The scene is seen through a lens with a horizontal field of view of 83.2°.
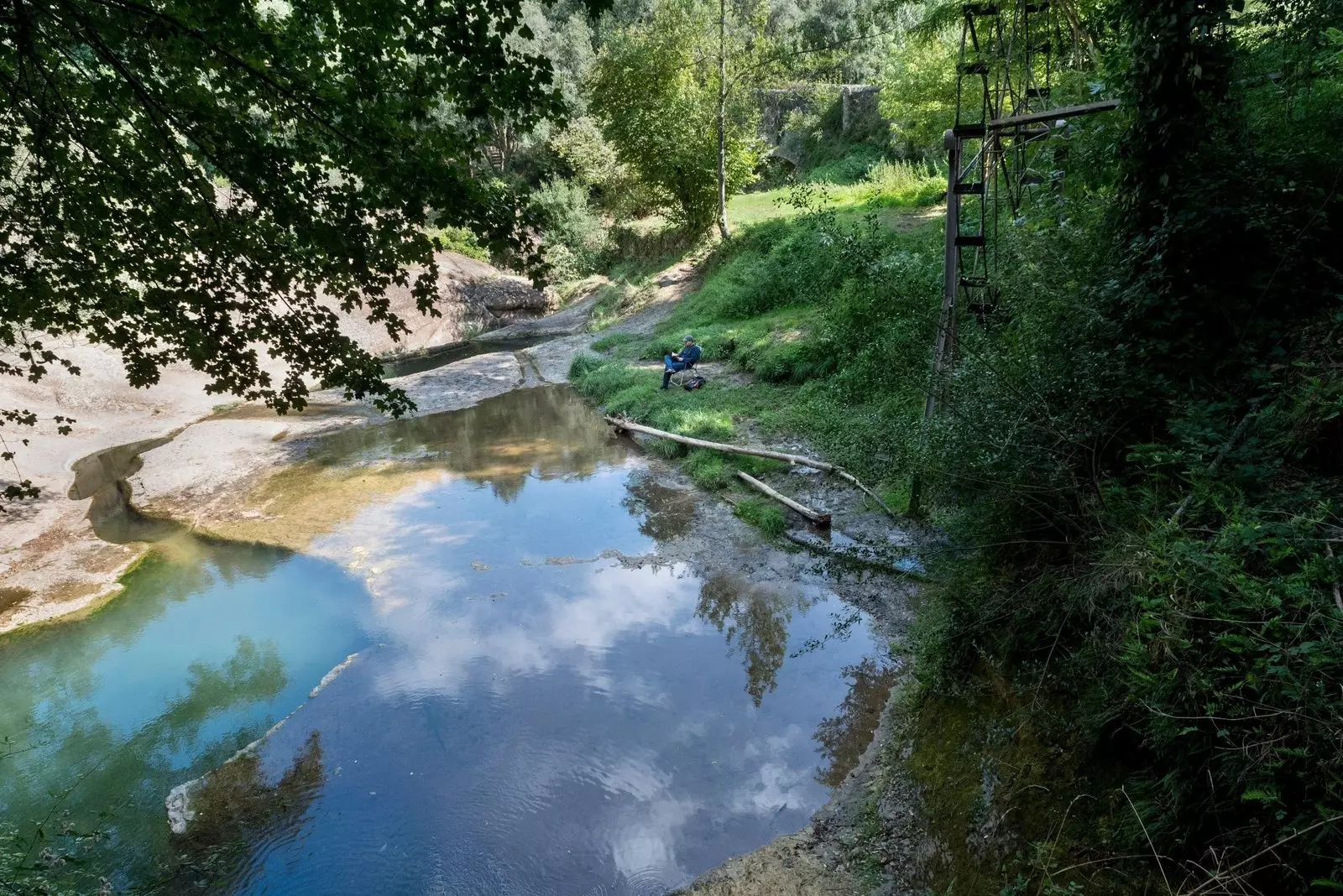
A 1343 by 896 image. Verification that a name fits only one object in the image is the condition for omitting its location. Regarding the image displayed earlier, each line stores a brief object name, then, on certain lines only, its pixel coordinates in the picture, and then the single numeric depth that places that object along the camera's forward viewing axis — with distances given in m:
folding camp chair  15.62
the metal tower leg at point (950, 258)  6.98
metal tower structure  6.71
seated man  15.81
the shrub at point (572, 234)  28.41
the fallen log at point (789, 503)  9.35
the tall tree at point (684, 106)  22.18
